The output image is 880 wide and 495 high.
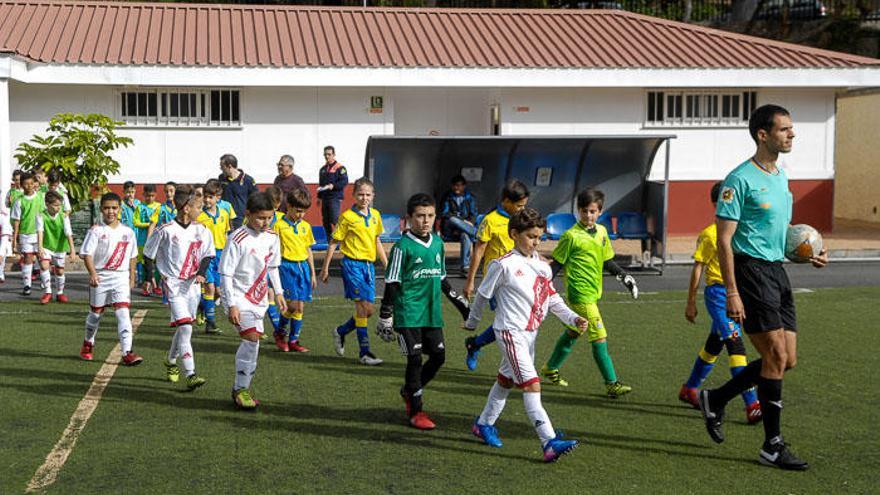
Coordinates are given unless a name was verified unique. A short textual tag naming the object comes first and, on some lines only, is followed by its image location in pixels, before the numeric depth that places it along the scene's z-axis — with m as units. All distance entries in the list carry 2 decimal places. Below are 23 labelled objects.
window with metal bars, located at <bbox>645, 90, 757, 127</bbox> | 24.25
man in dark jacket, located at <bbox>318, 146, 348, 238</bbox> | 18.09
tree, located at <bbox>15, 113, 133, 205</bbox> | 19.64
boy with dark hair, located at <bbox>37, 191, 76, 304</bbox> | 14.98
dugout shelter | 19.38
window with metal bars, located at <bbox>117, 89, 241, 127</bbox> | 22.45
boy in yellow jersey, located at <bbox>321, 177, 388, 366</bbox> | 10.87
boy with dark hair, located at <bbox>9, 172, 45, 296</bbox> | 15.79
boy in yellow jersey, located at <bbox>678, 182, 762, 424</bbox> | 8.36
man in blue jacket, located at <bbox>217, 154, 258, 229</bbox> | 14.33
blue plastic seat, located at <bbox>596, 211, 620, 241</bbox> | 19.31
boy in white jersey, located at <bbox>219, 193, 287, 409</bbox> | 8.59
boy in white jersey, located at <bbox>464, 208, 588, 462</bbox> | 7.26
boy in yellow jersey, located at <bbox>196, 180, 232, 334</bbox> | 12.29
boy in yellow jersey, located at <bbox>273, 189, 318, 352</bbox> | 11.27
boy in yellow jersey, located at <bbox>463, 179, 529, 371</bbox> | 9.94
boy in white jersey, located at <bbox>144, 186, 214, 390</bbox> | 9.80
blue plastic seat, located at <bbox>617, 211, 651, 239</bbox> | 19.25
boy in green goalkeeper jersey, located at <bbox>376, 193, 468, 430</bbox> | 8.16
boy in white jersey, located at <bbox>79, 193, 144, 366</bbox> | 10.38
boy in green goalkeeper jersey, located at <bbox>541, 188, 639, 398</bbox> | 8.99
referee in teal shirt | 6.99
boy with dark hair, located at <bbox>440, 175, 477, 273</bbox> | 18.17
